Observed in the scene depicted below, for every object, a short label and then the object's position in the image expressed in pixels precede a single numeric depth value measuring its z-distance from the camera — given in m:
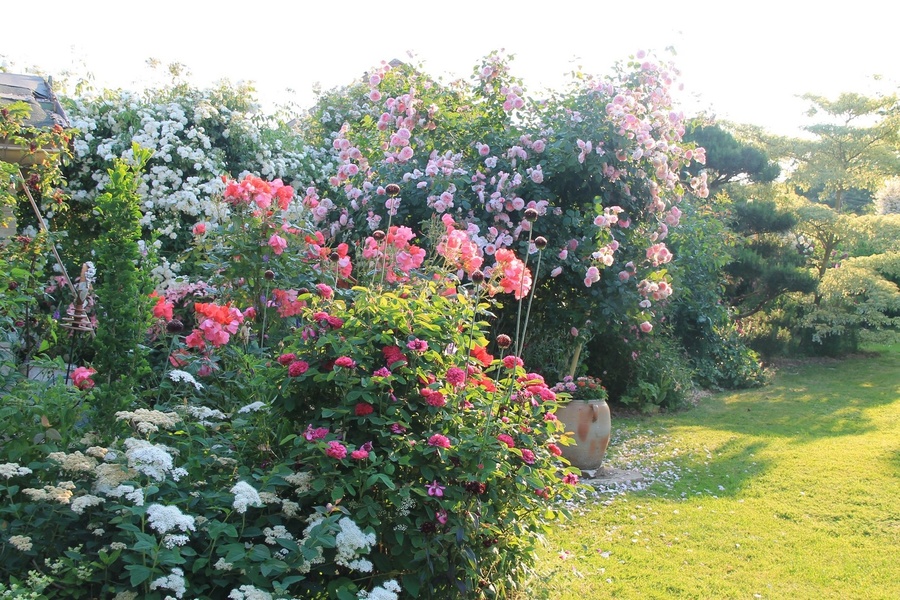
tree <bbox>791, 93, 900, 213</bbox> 13.40
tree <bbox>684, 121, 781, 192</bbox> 12.84
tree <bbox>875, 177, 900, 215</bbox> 24.58
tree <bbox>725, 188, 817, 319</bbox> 11.79
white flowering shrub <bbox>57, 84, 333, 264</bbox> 5.60
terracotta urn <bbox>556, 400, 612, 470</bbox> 5.21
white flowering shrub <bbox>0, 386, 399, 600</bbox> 1.85
